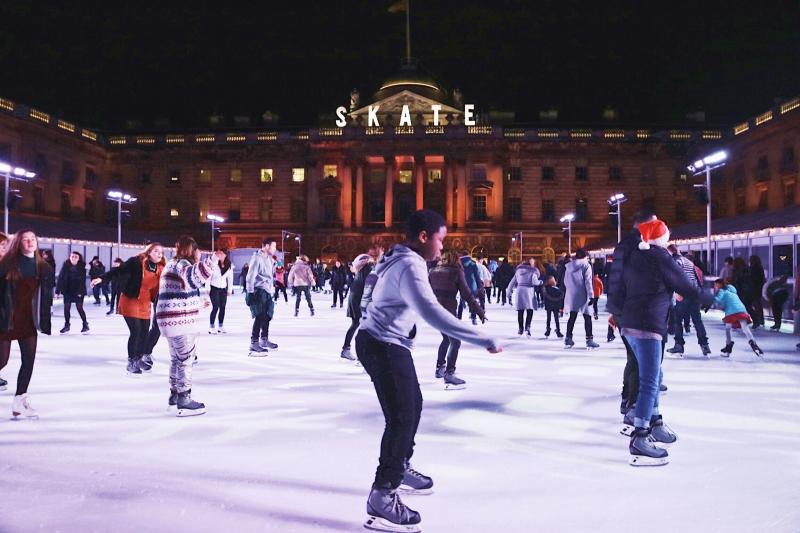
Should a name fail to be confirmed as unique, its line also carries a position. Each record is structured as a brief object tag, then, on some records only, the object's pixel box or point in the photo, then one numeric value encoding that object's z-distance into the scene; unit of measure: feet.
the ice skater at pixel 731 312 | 34.40
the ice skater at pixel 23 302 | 18.61
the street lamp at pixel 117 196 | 97.02
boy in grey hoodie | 11.02
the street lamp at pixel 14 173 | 70.49
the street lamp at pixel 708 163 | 69.31
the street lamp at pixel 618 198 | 107.65
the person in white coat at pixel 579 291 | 38.40
